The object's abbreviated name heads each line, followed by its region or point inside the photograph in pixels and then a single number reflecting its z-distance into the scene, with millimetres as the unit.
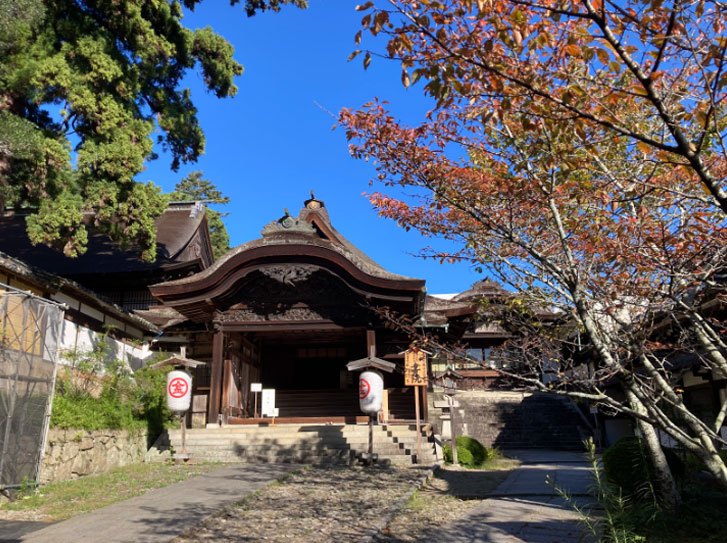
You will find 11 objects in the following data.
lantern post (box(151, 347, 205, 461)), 11523
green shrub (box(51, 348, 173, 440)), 9633
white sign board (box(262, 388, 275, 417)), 14413
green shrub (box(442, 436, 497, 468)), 12609
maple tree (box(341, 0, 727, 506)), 3182
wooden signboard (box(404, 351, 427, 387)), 12086
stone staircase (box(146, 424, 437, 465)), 11555
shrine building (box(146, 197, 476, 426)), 13945
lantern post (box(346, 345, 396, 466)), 11031
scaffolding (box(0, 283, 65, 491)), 7273
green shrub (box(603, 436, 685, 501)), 6934
